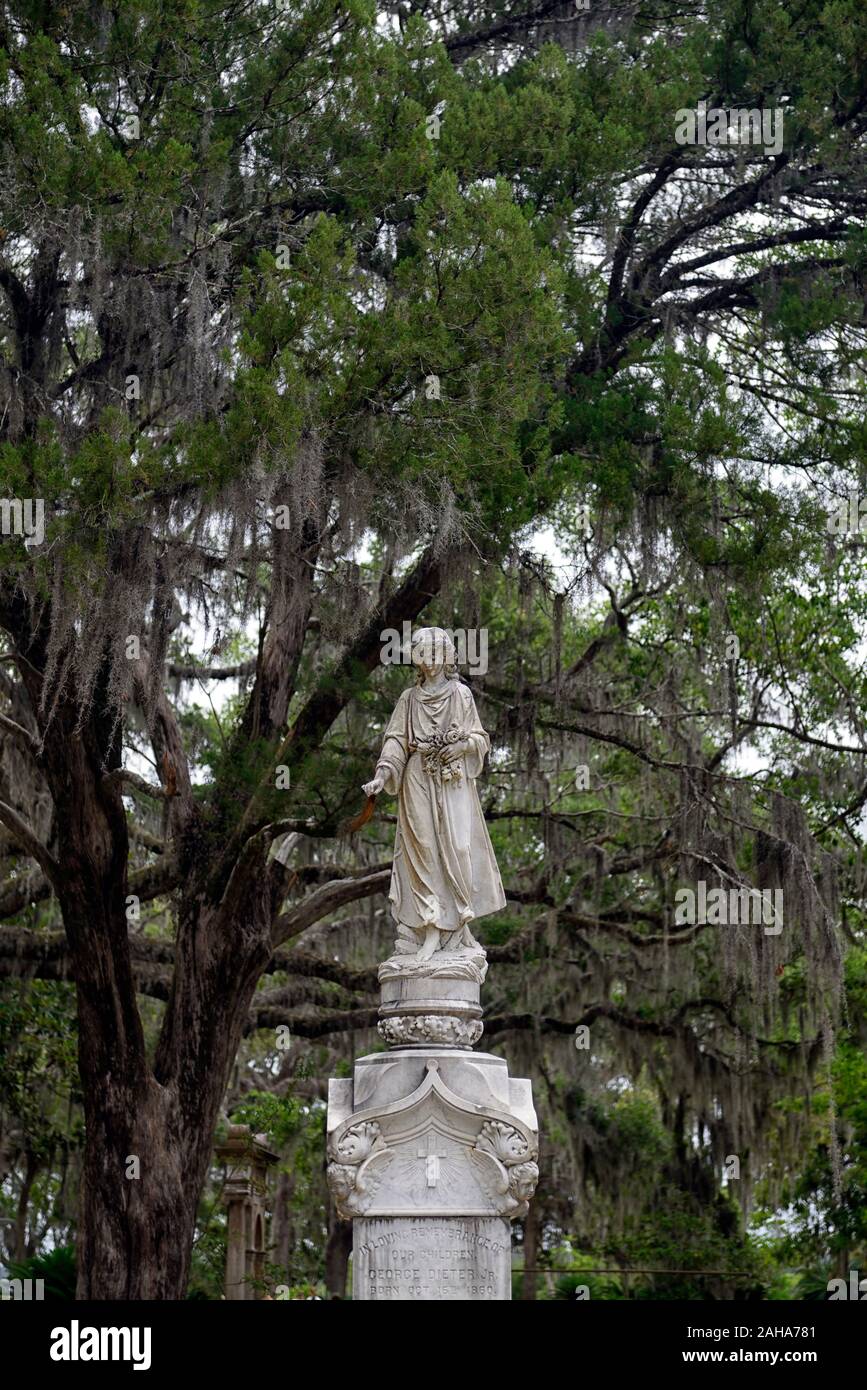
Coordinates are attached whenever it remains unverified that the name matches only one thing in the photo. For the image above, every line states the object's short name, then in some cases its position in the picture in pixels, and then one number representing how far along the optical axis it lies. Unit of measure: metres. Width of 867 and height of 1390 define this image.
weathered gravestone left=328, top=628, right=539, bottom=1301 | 8.56
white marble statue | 9.17
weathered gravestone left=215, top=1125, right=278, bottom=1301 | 14.97
